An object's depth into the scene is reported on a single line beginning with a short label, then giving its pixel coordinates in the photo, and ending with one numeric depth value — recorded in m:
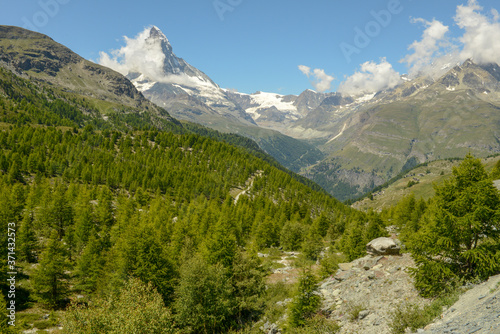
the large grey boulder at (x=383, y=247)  42.69
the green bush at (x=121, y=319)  23.09
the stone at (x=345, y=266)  41.96
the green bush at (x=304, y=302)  28.55
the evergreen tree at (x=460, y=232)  22.03
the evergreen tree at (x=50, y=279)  45.03
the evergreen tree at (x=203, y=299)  37.47
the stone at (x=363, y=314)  26.58
